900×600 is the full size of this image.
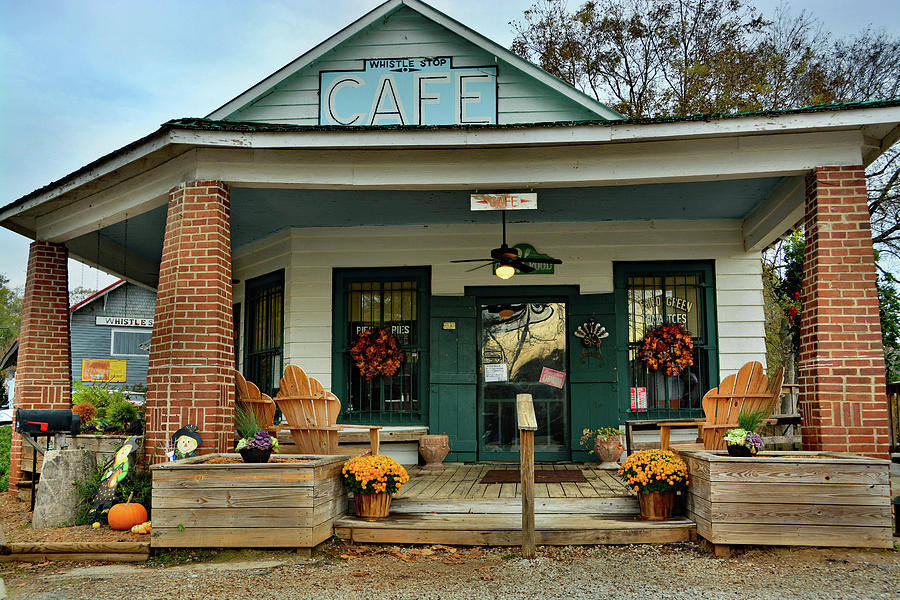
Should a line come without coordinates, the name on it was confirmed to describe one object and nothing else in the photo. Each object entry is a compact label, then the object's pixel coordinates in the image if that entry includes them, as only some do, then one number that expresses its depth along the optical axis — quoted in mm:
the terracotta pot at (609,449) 7770
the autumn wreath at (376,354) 8375
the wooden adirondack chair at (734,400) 5949
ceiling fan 7418
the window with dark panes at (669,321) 8312
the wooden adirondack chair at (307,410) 6352
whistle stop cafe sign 8828
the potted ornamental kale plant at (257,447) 5242
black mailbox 6777
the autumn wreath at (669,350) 8195
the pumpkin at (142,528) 5426
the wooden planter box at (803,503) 4836
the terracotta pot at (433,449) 7926
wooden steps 5214
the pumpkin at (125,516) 5602
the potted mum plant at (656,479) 5305
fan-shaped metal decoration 8297
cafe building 6195
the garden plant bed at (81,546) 5098
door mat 6842
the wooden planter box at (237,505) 4992
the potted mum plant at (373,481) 5414
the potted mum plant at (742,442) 5094
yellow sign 22766
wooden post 5016
